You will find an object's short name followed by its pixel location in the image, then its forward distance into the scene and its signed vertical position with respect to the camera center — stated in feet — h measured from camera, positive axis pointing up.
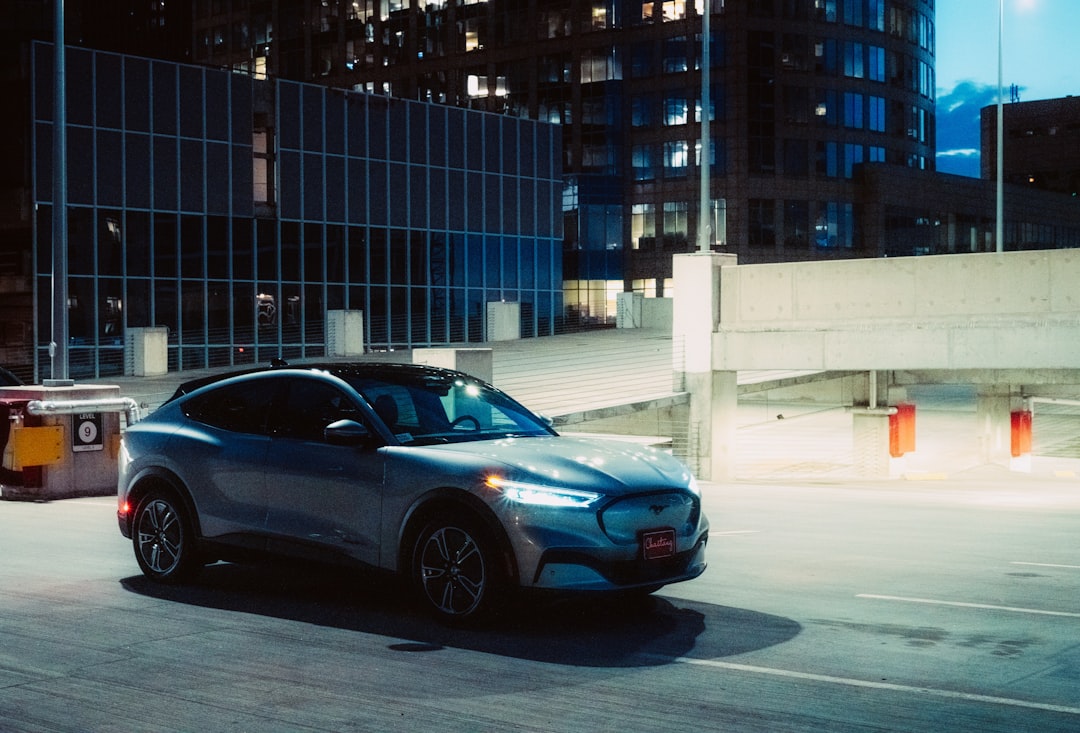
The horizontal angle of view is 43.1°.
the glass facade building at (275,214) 138.10 +12.47
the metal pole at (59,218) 55.57 +4.35
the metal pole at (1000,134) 134.10 +20.21
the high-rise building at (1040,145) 412.36 +54.03
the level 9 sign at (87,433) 54.70 -4.45
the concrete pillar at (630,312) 168.96 +1.27
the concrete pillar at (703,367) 95.66 -3.18
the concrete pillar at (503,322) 167.22 +0.02
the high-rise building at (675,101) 276.21 +46.34
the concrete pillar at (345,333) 145.79 -1.16
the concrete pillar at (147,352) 128.36 -2.81
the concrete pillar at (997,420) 138.00 -9.95
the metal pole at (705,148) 91.81 +12.42
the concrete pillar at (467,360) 79.92 -2.24
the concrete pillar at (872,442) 117.80 -10.43
